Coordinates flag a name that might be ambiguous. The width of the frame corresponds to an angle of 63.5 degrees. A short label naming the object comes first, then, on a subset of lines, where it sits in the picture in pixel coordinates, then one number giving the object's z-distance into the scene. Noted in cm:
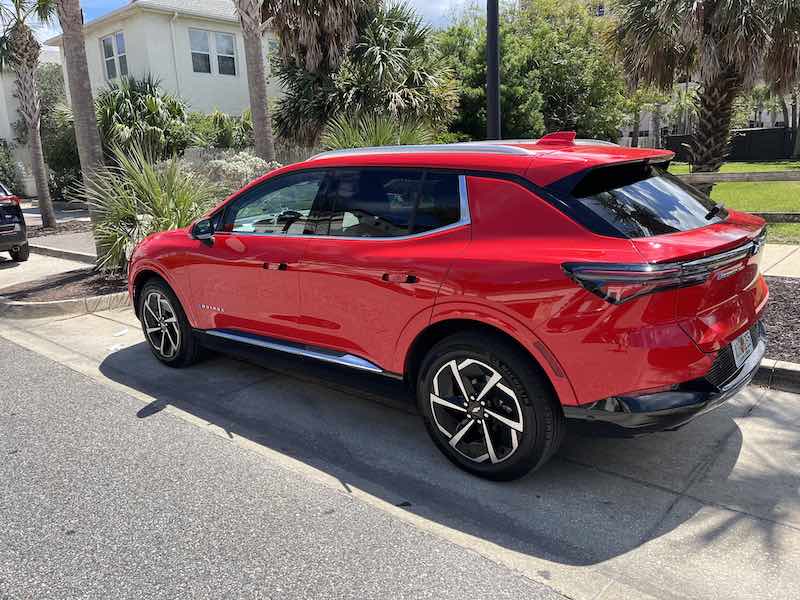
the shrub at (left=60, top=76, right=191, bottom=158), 1794
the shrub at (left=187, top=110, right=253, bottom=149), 2031
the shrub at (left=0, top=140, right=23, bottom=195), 2561
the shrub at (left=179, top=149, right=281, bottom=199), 1110
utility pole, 688
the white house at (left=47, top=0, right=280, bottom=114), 2230
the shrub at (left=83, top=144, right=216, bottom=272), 843
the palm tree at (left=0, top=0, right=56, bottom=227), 1525
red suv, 296
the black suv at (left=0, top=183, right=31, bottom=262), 1124
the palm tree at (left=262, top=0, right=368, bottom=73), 1349
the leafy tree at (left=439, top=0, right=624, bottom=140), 2150
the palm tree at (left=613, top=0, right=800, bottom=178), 979
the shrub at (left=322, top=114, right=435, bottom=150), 997
